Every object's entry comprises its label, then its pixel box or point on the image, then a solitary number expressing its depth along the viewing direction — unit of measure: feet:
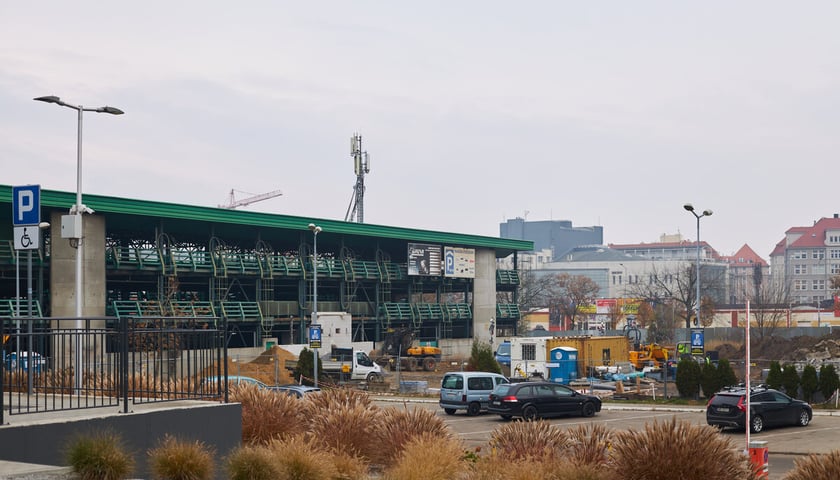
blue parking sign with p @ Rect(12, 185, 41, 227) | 70.85
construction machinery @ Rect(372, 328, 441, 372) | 229.66
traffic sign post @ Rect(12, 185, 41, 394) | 70.59
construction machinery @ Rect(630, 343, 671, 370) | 216.54
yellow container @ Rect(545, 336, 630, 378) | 197.88
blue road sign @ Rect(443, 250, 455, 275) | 278.26
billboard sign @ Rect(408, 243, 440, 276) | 269.23
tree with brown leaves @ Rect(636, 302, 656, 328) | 459.52
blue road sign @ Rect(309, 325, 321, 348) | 154.40
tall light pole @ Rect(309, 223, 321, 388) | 157.81
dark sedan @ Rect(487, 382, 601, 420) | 113.60
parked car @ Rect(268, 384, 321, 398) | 115.96
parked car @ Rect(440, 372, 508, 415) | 124.47
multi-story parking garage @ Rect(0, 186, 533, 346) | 187.11
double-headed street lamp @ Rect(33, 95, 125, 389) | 85.81
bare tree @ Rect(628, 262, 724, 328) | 332.60
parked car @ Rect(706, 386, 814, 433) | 99.35
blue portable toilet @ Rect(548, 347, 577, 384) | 178.40
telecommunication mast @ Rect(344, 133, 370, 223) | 366.84
